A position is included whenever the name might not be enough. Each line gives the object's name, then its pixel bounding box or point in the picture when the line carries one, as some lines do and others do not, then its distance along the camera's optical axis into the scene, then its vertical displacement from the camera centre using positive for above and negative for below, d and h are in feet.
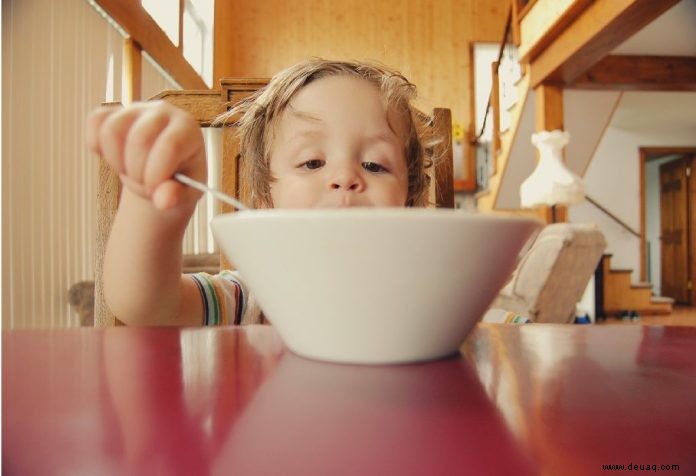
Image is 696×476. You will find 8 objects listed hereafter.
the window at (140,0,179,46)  11.66 +5.29
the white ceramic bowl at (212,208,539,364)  0.85 -0.06
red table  0.56 -0.24
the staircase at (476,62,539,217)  13.55 +2.64
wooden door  22.13 +0.23
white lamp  10.17 +1.14
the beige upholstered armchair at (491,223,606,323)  7.26 -0.51
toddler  1.20 +0.27
